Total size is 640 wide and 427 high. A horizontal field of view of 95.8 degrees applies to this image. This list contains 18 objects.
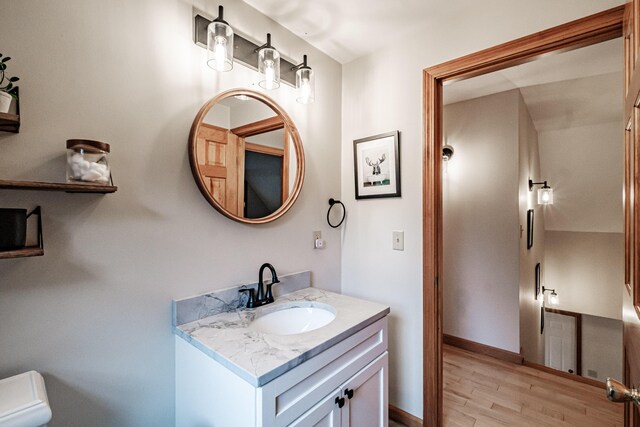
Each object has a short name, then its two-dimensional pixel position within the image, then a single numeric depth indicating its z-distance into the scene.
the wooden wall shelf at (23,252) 0.74
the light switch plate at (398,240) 1.78
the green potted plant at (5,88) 0.80
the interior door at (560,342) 4.35
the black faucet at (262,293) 1.43
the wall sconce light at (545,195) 3.52
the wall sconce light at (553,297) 4.24
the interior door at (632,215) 0.71
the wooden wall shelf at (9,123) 0.79
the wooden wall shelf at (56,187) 0.77
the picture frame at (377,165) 1.79
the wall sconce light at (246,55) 1.25
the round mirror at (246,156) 1.33
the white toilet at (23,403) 0.69
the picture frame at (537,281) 3.58
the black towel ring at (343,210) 1.99
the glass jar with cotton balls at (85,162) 0.91
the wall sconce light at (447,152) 3.02
